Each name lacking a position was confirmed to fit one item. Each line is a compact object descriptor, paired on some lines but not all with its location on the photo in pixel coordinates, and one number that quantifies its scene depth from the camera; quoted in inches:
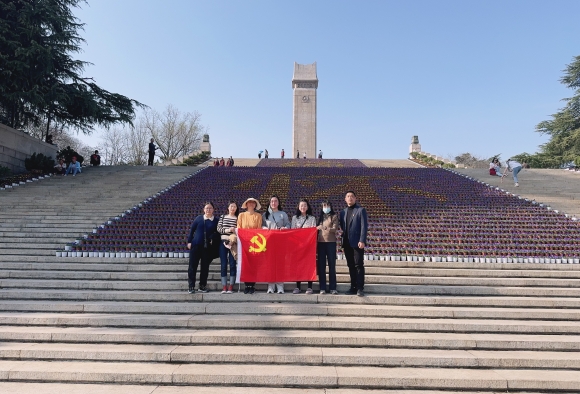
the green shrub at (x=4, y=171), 613.0
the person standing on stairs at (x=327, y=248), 239.9
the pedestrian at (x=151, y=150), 921.5
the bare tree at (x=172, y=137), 1919.3
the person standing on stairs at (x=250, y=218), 249.9
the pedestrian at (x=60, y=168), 732.7
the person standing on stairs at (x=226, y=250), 243.9
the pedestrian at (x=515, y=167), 639.8
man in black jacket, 235.3
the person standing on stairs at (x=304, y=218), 249.0
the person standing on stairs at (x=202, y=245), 243.6
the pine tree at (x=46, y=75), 652.7
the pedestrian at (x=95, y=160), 876.0
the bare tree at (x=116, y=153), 1990.7
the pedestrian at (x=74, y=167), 728.3
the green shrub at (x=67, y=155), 759.8
